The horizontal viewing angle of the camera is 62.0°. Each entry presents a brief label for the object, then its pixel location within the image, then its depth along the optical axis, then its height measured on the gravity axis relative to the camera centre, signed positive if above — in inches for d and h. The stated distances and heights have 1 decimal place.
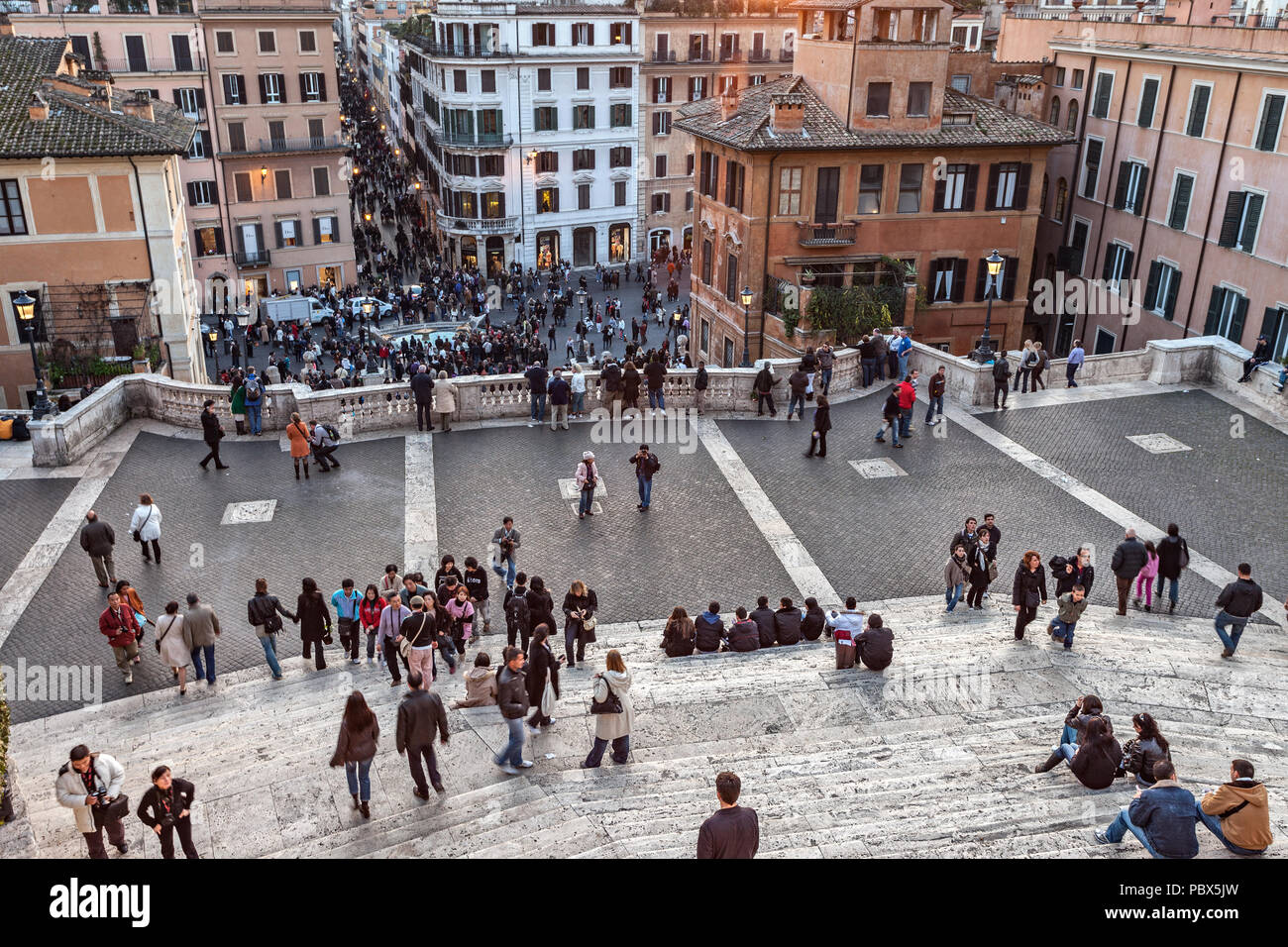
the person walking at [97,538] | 649.6 -291.9
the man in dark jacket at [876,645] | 558.9 -298.1
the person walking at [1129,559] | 639.8 -291.9
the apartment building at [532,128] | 2333.9 -219.3
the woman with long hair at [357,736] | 399.2 -249.2
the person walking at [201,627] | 543.2 -286.2
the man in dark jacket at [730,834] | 315.9 -220.8
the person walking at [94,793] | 387.9 -262.2
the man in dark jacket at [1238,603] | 573.0 -283.0
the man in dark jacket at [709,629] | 585.3 -305.7
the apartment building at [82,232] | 1121.4 -213.5
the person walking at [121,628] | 562.3 -298.3
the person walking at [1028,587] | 595.5 -287.2
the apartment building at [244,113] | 2012.8 -171.5
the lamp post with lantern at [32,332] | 901.8 -248.9
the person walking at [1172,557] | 638.5 -290.5
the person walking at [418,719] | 413.7 -250.5
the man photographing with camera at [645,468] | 786.8 -301.7
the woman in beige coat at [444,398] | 935.0 -303.2
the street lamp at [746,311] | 1259.2 -315.3
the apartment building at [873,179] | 1401.3 -187.8
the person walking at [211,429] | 837.2 -298.1
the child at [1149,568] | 653.3 -301.6
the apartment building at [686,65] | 2506.2 -86.4
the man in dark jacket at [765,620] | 597.3 -305.7
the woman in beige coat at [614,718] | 438.9 -267.7
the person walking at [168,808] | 385.4 -264.4
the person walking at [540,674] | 475.5 -271.6
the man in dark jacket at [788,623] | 598.2 -308.4
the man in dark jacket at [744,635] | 592.7 -311.2
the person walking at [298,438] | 837.2 -301.3
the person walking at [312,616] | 558.9 -291.1
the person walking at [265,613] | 550.3 -282.1
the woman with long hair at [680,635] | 584.4 -309.0
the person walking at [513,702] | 447.2 -262.8
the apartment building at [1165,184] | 1290.6 -192.6
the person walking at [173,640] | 541.3 -292.2
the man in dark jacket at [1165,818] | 357.4 -244.0
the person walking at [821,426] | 880.9 -307.8
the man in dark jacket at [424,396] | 923.4 -301.2
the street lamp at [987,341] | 1159.6 -308.6
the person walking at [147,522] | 694.5 -303.0
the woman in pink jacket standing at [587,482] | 770.6 -308.3
